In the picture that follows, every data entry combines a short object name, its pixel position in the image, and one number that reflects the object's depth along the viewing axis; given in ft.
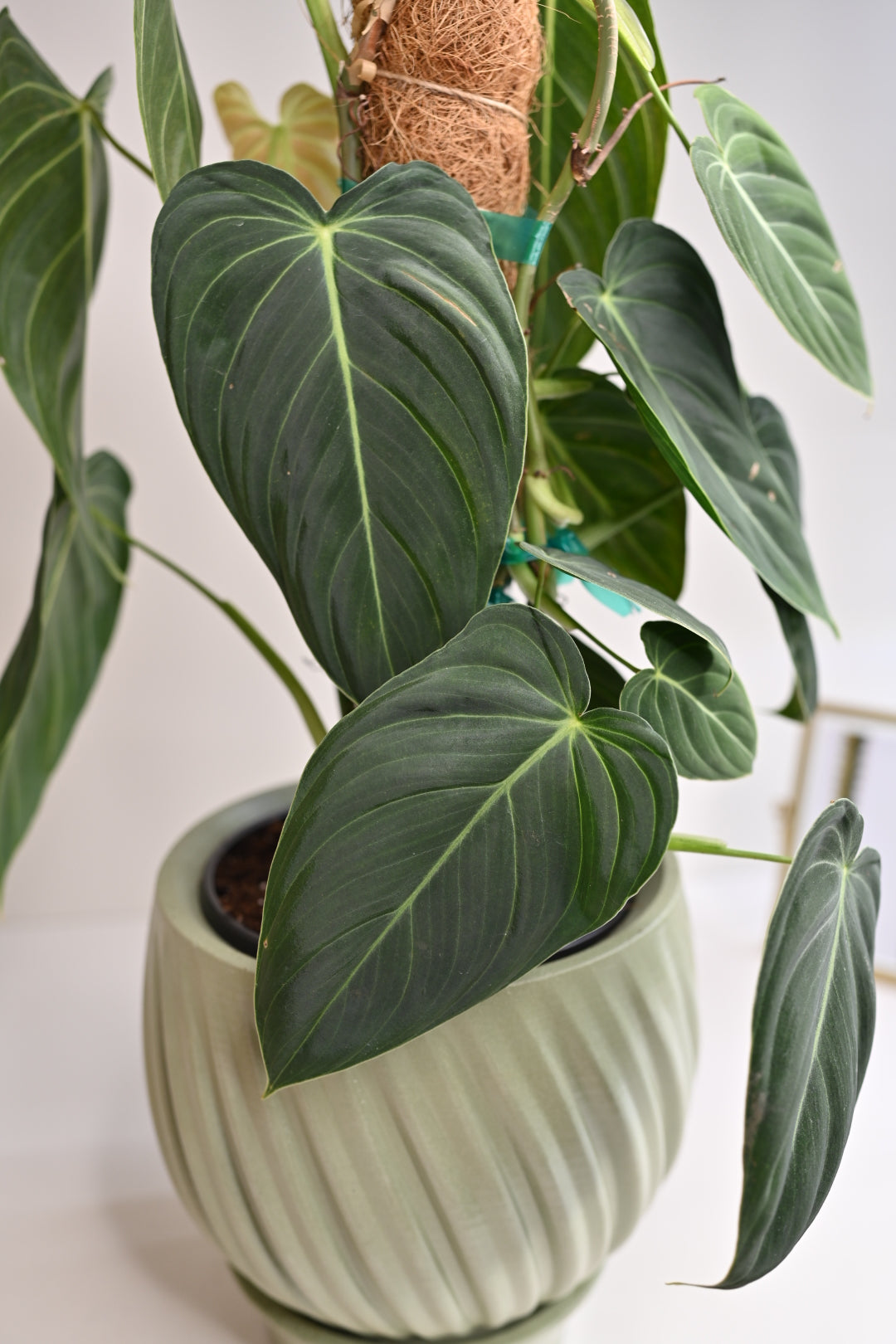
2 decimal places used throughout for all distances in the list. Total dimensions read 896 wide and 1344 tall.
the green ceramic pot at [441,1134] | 2.12
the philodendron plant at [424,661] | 1.69
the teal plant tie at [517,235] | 2.10
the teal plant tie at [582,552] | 2.17
